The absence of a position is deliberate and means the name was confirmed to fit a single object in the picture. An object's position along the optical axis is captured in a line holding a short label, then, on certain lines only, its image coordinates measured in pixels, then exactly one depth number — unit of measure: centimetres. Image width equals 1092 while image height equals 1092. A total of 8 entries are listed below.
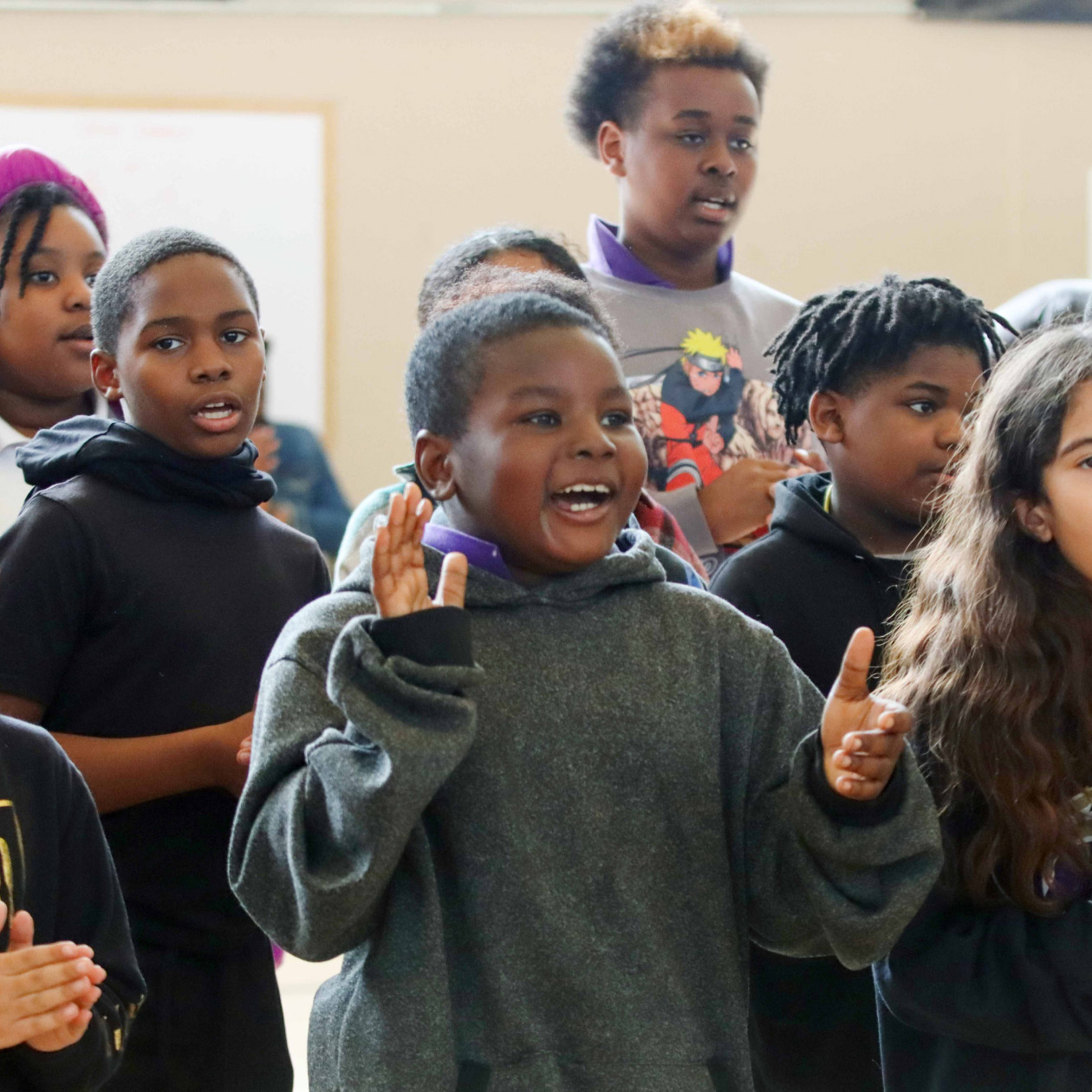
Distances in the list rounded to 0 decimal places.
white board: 666
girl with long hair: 361
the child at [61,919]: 353
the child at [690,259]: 425
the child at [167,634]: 379
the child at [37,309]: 412
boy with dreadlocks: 390
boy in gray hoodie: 347
